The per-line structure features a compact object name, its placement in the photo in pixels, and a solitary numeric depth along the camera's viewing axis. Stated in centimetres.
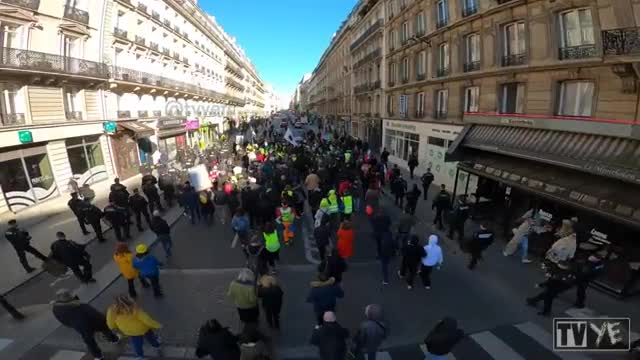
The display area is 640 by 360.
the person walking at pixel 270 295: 566
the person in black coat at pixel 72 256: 729
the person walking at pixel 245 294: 547
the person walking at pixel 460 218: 973
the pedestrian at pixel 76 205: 1042
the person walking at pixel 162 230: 850
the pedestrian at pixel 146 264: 665
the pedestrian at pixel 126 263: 684
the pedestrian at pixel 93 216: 986
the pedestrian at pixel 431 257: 705
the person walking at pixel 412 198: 1207
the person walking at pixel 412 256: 713
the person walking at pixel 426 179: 1381
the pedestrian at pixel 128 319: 487
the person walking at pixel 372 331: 460
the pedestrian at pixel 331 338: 434
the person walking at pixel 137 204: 1096
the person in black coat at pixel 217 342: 429
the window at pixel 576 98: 949
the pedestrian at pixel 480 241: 799
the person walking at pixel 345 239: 763
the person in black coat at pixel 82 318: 498
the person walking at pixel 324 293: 546
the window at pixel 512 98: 1215
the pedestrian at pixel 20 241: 805
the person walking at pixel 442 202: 1083
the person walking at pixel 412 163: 1839
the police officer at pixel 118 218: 989
